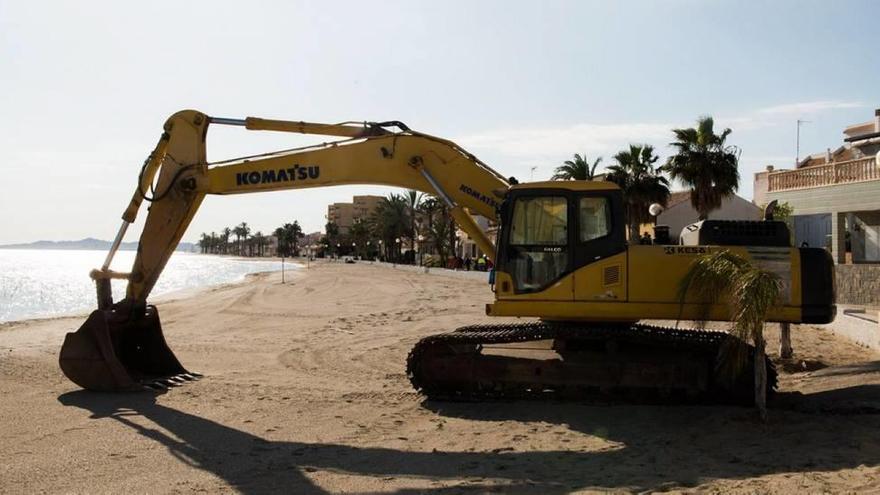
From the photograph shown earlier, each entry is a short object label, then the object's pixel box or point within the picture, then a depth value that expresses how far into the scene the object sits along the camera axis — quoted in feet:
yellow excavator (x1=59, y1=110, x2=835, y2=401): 30.83
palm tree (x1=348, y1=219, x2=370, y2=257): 429.38
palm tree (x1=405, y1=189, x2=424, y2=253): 286.79
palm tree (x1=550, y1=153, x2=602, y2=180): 150.61
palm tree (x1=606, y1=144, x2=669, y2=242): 127.75
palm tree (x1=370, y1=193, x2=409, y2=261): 301.63
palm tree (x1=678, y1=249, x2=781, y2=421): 26.04
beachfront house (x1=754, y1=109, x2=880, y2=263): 79.20
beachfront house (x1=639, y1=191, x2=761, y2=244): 164.04
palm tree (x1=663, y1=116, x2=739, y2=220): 102.63
